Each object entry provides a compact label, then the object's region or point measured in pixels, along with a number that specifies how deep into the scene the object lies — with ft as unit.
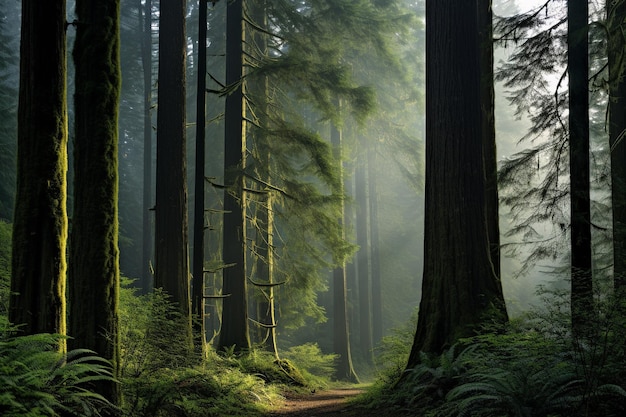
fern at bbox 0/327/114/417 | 12.38
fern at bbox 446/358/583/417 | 14.12
